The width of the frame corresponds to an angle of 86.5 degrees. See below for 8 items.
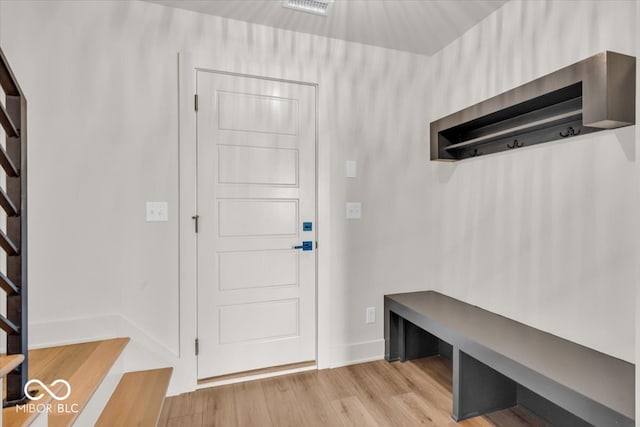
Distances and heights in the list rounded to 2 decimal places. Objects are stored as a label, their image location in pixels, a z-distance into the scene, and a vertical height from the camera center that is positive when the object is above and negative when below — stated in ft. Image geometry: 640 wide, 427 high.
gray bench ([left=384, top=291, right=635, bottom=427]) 4.47 -2.37
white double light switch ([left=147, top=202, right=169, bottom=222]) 7.20 +0.00
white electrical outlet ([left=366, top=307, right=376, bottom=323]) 8.99 -2.75
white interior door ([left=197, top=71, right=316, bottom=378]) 7.66 -0.27
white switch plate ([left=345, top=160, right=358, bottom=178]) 8.76 +1.09
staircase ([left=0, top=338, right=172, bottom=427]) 4.33 -2.68
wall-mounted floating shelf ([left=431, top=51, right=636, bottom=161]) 4.97 +1.92
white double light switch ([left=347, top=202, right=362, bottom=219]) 8.79 +0.03
